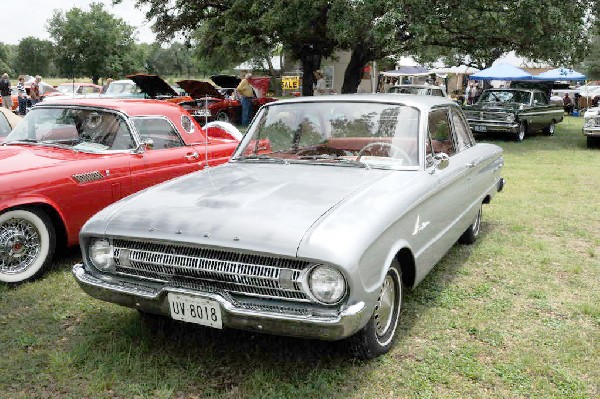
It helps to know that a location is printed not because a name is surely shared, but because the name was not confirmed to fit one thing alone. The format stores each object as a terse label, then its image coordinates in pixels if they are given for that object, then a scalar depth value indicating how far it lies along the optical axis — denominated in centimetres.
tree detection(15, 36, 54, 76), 10062
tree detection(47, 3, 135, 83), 4538
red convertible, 445
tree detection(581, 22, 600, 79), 6502
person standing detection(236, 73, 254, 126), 1753
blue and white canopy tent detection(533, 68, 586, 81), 2702
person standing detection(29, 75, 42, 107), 2055
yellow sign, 3262
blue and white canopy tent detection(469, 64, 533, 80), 2467
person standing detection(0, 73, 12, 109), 1995
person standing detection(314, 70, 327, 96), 2363
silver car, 279
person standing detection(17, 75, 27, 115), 2080
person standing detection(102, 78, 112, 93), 2018
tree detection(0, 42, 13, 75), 10921
